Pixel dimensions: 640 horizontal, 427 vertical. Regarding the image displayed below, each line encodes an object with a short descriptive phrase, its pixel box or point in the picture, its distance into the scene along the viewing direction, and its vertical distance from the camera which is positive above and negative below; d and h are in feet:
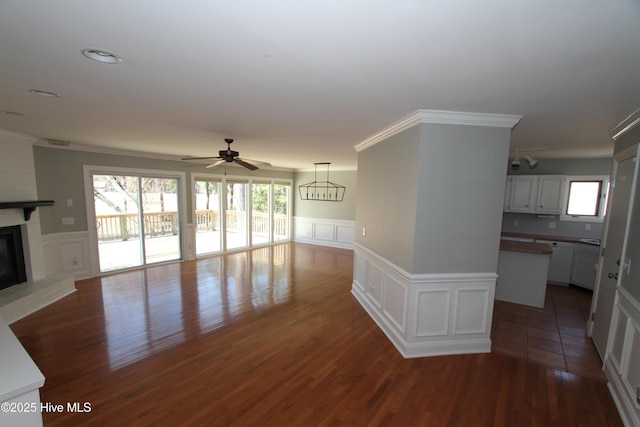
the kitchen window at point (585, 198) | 15.97 -0.04
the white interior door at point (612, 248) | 8.38 -1.69
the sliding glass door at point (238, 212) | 22.43 -2.14
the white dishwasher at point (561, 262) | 15.87 -3.93
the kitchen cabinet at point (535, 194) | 16.51 +0.17
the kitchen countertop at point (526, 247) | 12.64 -2.54
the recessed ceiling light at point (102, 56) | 4.66 +2.35
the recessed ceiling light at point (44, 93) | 6.65 +2.35
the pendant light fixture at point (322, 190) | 26.76 +0.11
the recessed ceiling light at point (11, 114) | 8.69 +2.35
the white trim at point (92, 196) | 16.11 -0.59
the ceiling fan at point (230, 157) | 11.49 +1.42
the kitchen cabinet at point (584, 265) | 14.80 -3.83
